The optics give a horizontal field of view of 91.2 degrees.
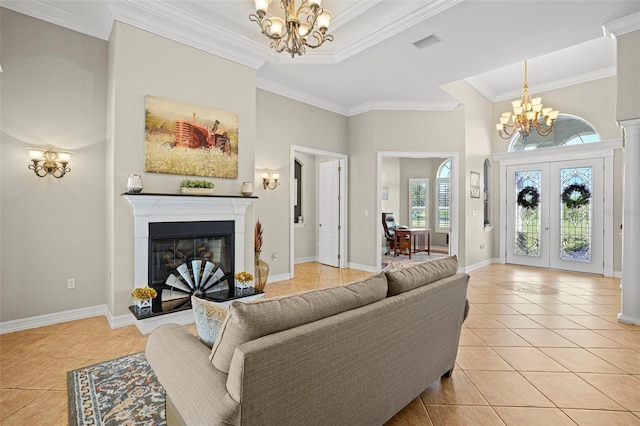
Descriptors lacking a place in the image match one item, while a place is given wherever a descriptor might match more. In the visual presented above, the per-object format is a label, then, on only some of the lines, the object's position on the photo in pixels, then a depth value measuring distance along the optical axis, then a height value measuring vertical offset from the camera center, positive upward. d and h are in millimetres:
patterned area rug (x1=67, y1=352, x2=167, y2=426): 1884 -1234
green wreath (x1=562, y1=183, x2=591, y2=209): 6070 +344
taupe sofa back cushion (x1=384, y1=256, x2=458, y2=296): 1835 -395
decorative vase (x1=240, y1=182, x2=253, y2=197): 4082 +297
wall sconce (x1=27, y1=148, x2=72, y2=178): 3209 +508
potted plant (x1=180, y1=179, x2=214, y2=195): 3591 +296
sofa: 1135 -636
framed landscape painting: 3482 +861
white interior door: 6707 -22
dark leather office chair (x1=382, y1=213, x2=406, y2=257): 8709 -500
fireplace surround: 3264 -67
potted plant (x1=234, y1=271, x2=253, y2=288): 3957 -849
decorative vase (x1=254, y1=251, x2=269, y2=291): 4582 -896
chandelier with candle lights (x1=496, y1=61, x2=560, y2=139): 5461 +1712
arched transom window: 6105 +1600
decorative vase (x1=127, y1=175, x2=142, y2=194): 3205 +280
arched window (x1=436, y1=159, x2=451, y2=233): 9922 +492
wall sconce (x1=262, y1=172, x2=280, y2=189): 5156 +541
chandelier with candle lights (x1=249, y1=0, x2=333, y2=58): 2768 +1768
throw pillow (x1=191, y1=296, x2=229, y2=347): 1533 -529
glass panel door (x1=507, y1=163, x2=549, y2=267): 6613 -28
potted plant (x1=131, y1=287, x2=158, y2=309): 3180 -862
